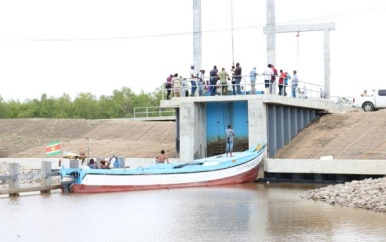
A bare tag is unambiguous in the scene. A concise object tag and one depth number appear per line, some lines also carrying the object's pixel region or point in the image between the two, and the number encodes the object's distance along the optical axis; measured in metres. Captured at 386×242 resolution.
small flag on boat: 31.78
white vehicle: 48.06
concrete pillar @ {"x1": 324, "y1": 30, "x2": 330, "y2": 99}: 48.66
